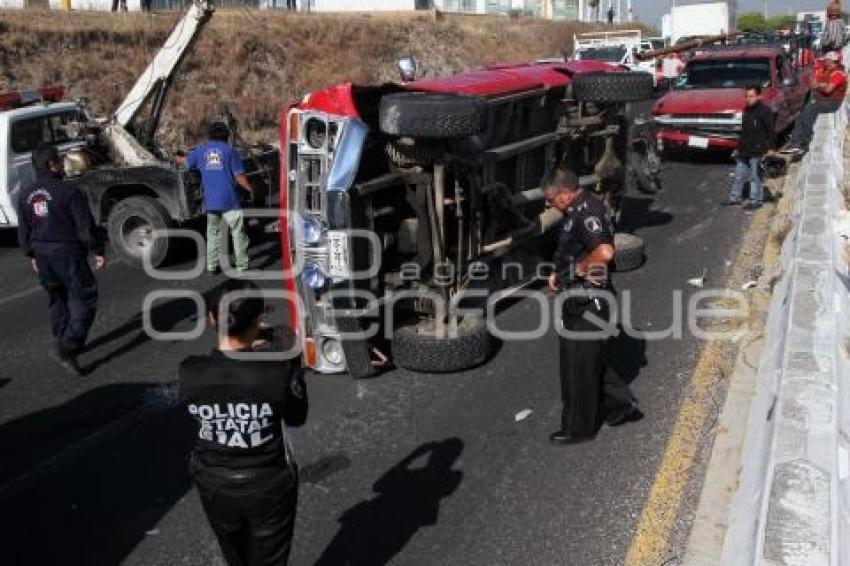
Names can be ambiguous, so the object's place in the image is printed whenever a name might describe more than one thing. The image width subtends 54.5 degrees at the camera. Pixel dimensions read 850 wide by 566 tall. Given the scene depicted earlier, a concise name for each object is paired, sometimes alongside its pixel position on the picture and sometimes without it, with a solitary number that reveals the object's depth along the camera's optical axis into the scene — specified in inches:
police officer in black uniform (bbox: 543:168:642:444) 195.8
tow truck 389.7
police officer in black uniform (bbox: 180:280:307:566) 120.7
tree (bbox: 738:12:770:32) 3380.9
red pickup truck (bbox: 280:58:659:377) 224.7
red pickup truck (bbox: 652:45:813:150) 569.9
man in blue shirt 348.5
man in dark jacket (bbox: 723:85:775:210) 448.8
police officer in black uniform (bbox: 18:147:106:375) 255.0
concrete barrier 121.4
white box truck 1488.7
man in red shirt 570.9
